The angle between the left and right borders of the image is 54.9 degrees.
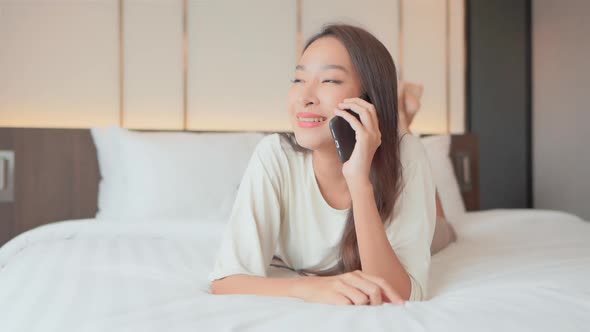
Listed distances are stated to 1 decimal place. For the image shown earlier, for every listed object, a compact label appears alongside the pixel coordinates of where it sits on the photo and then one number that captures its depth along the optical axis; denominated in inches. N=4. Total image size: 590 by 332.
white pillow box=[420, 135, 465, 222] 102.0
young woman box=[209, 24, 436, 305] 47.6
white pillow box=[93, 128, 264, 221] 89.3
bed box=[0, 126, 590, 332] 37.7
